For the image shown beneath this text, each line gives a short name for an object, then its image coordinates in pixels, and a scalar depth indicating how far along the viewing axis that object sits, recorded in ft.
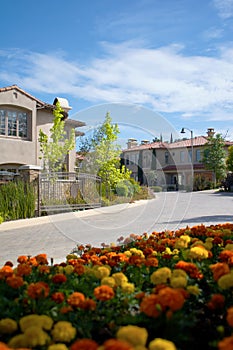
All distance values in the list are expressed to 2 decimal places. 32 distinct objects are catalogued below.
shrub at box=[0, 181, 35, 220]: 42.47
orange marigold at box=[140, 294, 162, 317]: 5.30
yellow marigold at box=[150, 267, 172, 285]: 6.85
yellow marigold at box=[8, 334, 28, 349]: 5.00
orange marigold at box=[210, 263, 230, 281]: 6.88
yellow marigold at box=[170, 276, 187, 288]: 6.47
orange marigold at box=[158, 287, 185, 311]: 5.29
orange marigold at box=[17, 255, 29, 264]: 10.36
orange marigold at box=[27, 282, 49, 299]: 6.57
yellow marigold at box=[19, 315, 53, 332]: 5.37
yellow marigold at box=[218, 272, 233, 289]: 6.42
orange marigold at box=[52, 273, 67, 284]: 7.68
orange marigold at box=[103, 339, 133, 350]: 4.04
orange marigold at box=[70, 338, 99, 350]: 4.29
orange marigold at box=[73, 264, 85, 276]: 8.67
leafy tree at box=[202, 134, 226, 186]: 140.87
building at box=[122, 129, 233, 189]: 147.38
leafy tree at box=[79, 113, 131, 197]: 55.62
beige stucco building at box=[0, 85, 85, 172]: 60.80
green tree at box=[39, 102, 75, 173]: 65.10
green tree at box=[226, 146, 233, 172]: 116.67
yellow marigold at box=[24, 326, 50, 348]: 4.99
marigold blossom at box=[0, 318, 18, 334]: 5.70
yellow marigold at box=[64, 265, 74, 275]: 9.07
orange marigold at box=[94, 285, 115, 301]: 6.09
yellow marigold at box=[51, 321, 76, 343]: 5.15
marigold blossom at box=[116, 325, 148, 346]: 4.50
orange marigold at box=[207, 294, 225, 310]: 6.04
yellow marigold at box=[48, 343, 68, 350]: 4.54
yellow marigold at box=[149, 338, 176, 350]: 4.20
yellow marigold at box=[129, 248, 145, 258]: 10.47
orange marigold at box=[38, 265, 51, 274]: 9.07
